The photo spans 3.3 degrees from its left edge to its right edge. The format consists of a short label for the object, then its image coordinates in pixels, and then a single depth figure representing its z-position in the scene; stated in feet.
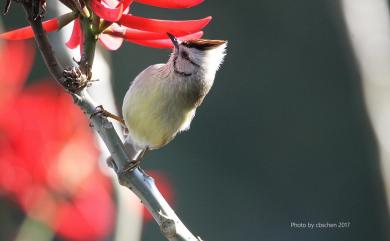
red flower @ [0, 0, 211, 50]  11.44
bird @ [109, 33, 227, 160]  11.92
